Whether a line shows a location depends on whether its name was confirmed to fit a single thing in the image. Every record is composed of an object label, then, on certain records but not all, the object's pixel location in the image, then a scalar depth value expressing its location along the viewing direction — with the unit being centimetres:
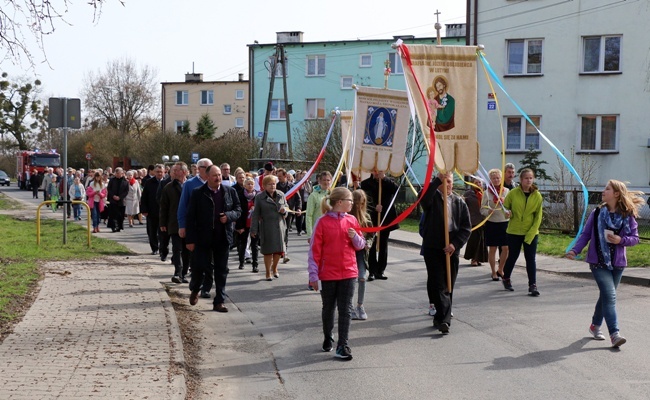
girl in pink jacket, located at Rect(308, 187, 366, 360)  835
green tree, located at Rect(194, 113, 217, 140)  6509
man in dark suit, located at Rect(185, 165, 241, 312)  1091
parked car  7619
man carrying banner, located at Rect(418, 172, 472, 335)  959
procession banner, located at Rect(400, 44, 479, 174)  1070
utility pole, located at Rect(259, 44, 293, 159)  3959
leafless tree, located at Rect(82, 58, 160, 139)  7425
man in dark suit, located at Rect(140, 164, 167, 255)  1686
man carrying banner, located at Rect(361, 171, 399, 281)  1322
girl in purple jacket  893
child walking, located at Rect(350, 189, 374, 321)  1040
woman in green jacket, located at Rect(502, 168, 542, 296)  1262
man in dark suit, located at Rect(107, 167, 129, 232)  2428
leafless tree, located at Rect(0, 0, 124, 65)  877
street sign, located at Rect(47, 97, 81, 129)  1748
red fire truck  6103
